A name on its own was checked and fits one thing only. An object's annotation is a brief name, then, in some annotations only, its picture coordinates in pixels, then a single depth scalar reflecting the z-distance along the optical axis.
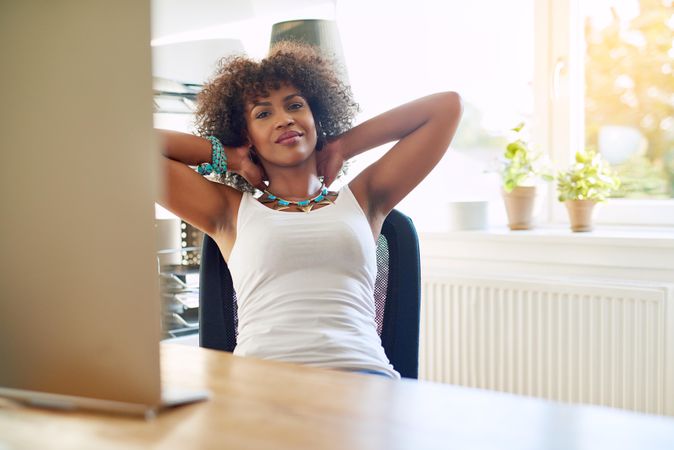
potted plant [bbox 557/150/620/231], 2.42
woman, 1.42
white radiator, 2.17
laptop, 0.53
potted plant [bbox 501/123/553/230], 2.54
